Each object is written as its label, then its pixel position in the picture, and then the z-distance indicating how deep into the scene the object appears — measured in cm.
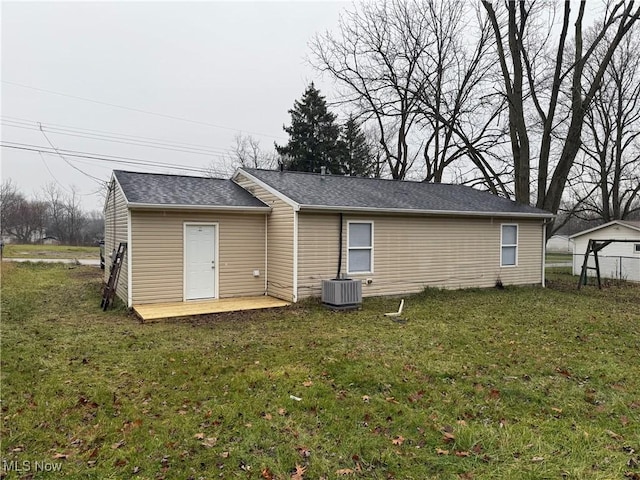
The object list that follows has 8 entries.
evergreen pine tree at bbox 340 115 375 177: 2889
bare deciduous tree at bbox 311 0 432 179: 1962
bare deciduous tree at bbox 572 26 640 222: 2169
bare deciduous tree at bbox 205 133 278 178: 3594
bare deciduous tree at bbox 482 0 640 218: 1554
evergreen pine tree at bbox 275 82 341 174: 2788
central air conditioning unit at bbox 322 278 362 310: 926
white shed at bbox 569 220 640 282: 1747
